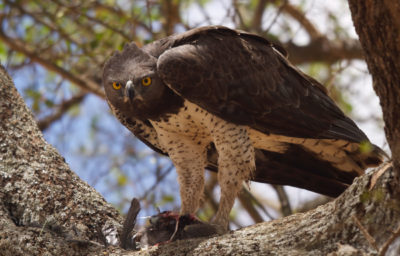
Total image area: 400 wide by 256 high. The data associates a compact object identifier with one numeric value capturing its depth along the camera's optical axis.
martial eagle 10.47
